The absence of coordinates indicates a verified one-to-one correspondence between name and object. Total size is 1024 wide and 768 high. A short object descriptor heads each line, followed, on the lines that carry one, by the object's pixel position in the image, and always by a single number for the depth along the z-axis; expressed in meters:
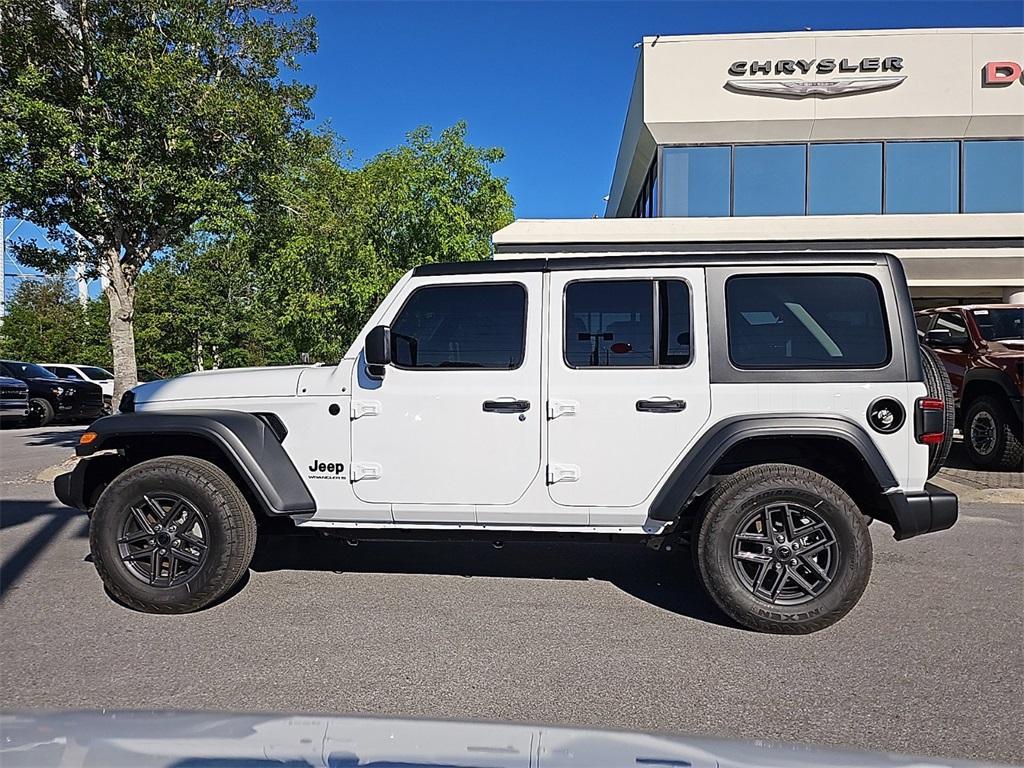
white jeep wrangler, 4.46
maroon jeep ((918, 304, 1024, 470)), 9.91
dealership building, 19.86
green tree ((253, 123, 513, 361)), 12.51
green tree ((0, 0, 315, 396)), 10.19
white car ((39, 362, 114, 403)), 21.28
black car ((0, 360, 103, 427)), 18.86
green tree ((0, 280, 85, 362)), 33.06
